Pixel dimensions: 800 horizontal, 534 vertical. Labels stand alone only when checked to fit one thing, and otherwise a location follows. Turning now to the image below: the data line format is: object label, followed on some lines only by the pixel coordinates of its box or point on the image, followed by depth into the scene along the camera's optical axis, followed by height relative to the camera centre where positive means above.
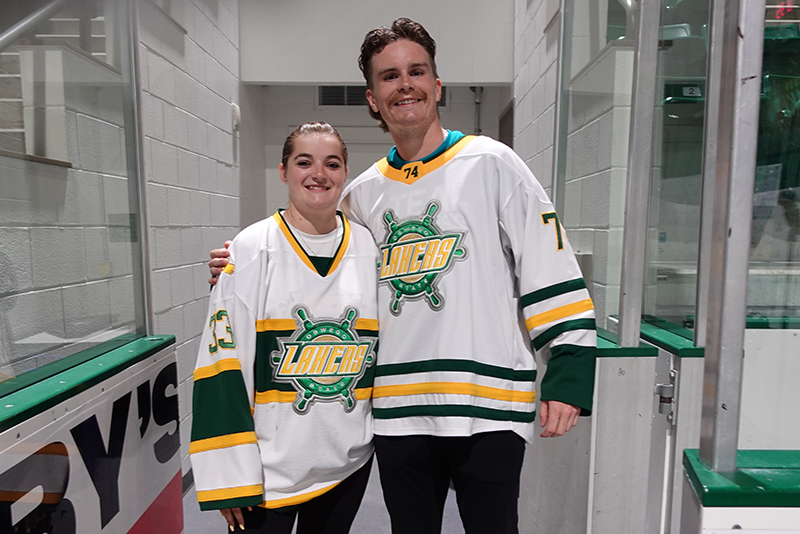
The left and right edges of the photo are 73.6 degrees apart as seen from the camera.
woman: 1.13 -0.32
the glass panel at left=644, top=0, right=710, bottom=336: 1.40 +0.19
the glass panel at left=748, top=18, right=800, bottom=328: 1.08 +0.09
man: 1.14 -0.19
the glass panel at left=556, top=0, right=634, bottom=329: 1.73 +0.34
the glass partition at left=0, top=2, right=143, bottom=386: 1.24 +0.09
